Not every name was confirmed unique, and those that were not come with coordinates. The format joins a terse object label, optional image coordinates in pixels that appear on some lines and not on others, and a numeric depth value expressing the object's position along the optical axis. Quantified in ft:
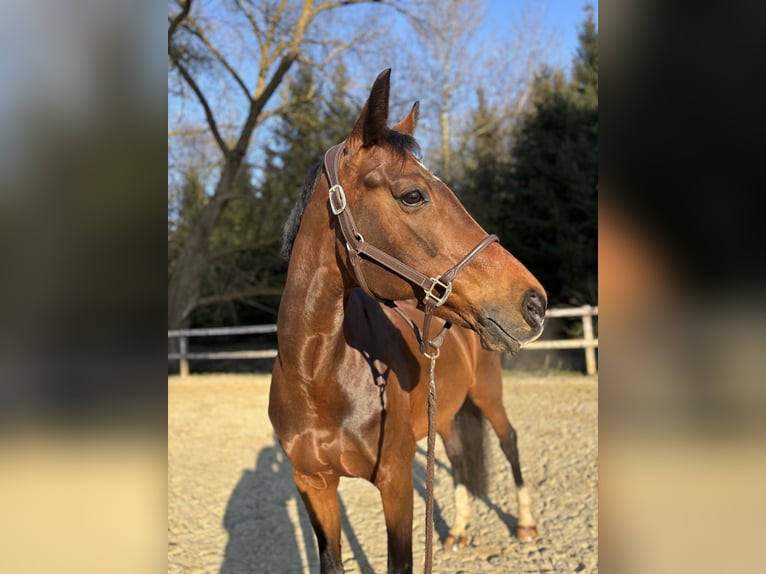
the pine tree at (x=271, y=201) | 44.68
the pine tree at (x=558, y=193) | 42.24
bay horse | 5.59
